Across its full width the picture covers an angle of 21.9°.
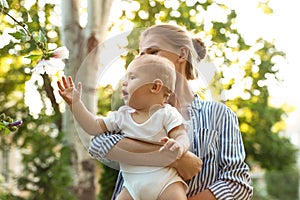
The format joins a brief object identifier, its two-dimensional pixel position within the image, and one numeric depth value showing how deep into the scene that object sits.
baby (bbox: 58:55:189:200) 2.25
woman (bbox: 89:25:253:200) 2.42
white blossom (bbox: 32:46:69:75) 2.08
